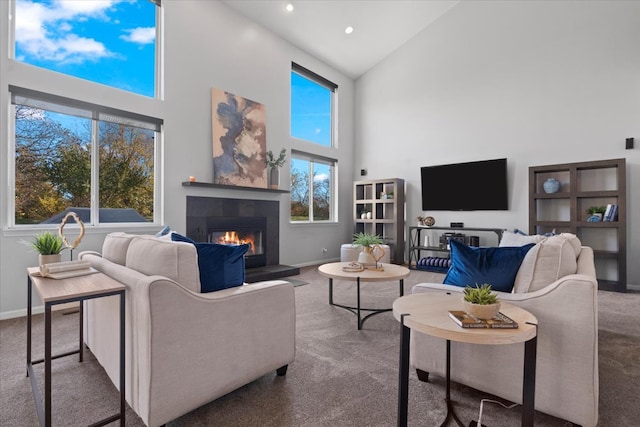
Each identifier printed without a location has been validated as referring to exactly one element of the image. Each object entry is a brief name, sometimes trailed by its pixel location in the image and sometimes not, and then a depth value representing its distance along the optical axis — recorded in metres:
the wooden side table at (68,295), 1.33
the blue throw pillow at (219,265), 1.78
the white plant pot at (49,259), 1.90
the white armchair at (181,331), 1.43
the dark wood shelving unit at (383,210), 6.48
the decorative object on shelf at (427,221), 6.04
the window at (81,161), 3.31
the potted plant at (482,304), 1.29
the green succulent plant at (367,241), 3.44
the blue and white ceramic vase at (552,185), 4.85
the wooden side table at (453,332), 1.18
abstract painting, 4.84
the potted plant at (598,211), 4.49
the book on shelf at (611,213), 4.38
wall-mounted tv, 5.44
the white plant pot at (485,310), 1.29
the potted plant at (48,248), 1.93
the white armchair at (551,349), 1.46
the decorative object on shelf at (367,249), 3.44
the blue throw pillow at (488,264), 1.86
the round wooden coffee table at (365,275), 2.93
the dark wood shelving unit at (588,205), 4.32
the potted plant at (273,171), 5.53
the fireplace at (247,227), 4.64
